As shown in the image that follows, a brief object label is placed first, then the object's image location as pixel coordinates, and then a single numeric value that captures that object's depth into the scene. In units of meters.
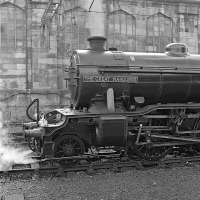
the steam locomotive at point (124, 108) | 8.00
